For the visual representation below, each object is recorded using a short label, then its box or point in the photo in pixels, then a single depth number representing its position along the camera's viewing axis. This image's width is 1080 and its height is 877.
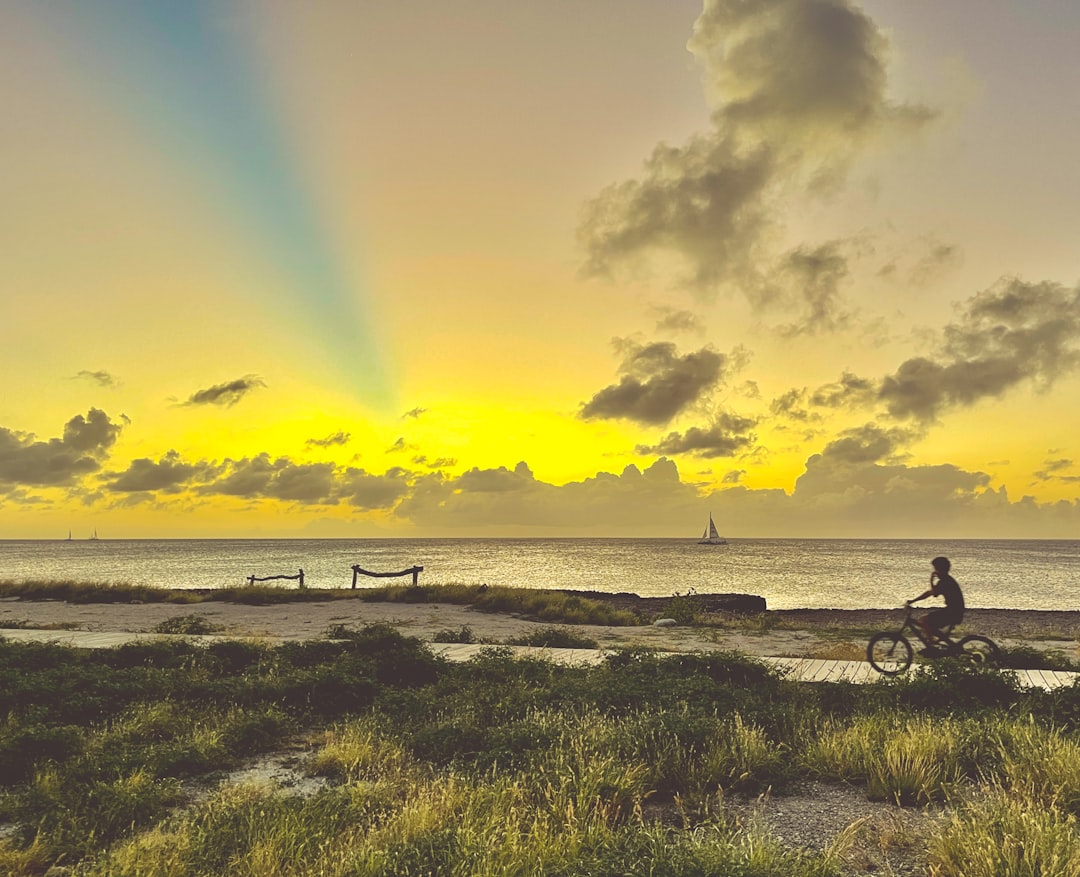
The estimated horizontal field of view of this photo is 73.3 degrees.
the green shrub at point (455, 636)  19.44
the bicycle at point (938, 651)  12.87
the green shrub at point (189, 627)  20.62
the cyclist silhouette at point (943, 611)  12.64
